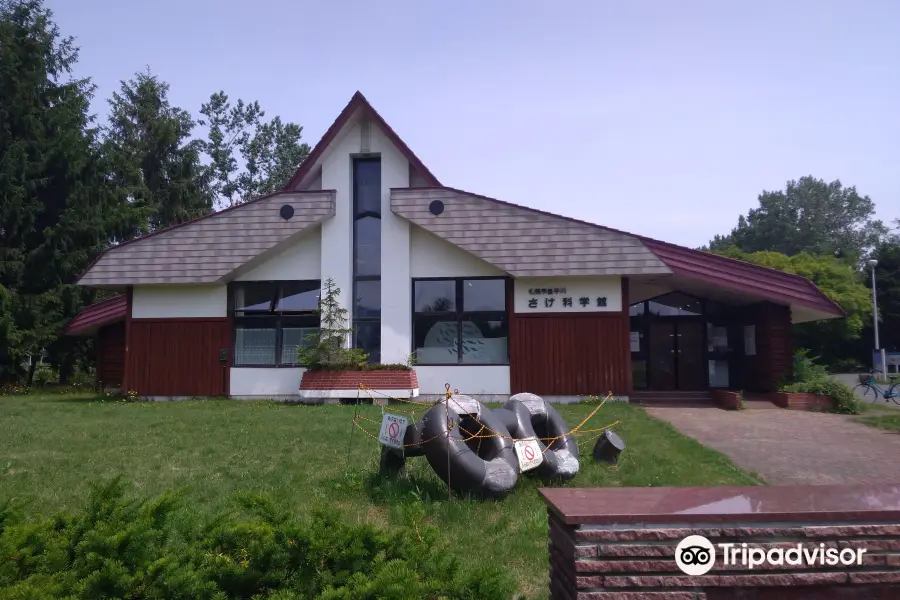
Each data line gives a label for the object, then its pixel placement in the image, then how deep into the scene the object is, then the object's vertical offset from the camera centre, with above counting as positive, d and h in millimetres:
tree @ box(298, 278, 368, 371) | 16969 +466
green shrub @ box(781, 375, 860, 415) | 15805 -677
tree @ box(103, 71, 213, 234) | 37875 +11306
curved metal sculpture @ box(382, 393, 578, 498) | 6766 -828
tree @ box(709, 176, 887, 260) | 75812 +15479
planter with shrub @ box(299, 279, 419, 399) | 16625 -154
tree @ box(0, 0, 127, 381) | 22625 +5762
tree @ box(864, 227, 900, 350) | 41219 +3712
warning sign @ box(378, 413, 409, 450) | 7195 -706
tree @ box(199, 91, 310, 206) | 49531 +15074
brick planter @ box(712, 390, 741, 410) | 16094 -894
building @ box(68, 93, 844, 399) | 16906 +1926
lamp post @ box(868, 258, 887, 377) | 31728 +2569
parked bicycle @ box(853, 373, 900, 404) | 18703 -753
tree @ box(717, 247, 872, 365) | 36906 +3094
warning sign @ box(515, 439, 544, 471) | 7234 -956
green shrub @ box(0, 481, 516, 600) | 3539 -1067
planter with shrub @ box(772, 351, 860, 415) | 15891 -784
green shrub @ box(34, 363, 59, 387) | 24031 -415
